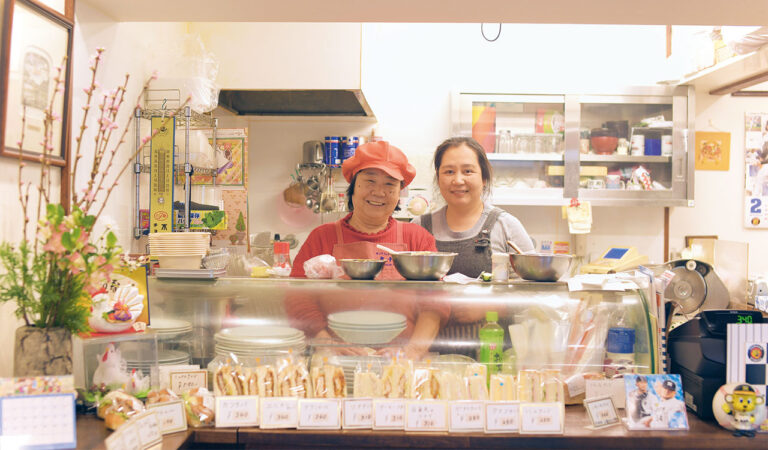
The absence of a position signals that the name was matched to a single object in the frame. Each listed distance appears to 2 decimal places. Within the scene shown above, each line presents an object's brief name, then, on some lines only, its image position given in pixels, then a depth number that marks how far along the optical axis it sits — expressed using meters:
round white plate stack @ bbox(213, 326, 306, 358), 1.92
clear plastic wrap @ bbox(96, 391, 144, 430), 1.63
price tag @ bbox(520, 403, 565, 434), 1.65
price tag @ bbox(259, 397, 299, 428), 1.67
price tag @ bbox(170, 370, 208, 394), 1.82
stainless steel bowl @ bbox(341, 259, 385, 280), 2.07
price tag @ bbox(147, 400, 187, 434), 1.64
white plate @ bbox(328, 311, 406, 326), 1.97
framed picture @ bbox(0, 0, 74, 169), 1.73
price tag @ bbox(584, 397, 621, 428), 1.70
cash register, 1.79
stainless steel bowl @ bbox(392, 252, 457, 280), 2.04
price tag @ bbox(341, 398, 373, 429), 1.67
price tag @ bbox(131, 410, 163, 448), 1.52
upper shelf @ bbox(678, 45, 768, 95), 3.87
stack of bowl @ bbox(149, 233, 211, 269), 2.08
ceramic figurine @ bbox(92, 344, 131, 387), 1.83
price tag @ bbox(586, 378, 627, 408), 1.80
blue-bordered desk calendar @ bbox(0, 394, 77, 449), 1.42
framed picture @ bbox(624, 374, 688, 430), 1.69
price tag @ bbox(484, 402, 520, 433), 1.66
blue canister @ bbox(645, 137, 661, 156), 4.55
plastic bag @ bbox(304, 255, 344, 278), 2.13
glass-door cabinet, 4.47
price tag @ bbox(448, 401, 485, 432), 1.66
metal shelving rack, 3.01
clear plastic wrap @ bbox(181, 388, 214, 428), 1.69
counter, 1.64
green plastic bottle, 1.95
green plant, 1.49
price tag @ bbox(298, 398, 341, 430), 1.67
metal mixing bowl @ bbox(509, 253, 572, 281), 2.02
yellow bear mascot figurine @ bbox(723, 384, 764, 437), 1.69
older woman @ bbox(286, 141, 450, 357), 2.69
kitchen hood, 3.91
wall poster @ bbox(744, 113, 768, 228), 4.83
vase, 1.55
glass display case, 1.94
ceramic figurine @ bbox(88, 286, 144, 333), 1.80
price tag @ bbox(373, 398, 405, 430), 1.67
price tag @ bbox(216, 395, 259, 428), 1.68
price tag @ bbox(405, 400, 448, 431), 1.66
